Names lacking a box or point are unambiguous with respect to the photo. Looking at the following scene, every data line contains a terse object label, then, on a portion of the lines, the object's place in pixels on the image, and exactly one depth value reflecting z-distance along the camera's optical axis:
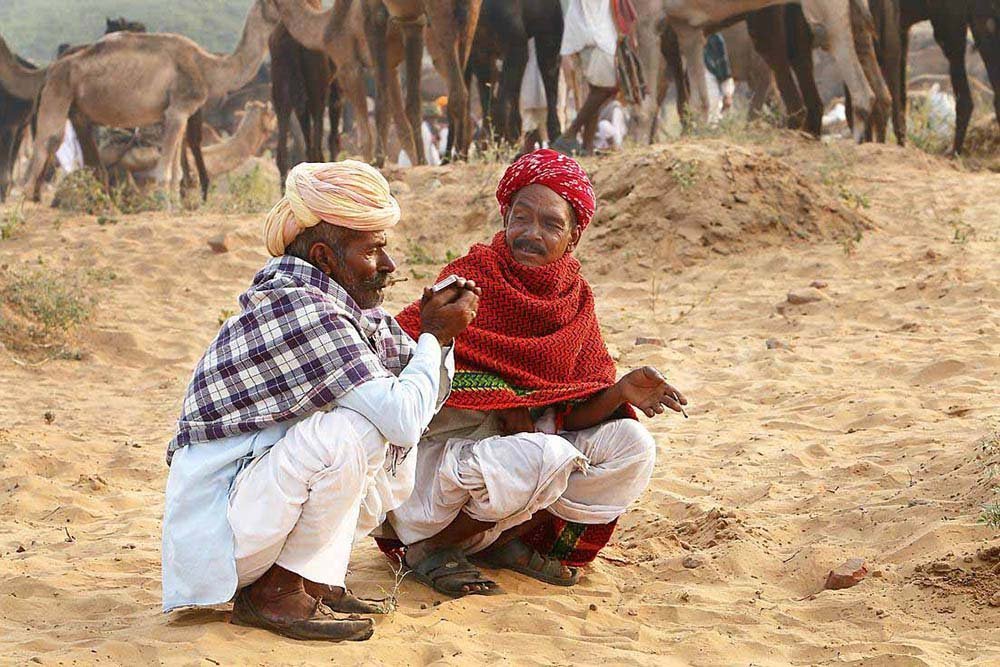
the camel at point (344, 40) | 23.20
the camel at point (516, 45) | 22.66
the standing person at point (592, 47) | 20.70
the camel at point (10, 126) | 30.45
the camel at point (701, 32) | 19.98
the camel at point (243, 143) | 33.44
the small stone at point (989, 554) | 7.13
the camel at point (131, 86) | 24.92
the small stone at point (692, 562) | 7.77
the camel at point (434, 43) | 20.77
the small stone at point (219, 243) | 16.72
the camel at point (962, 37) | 21.16
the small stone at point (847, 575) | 7.21
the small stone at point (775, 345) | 12.83
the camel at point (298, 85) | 25.16
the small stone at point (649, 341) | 13.37
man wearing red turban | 6.83
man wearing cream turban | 5.91
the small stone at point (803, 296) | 14.08
